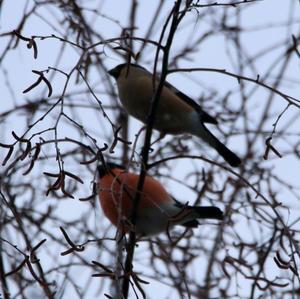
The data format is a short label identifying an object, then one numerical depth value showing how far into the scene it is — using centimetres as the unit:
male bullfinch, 584
